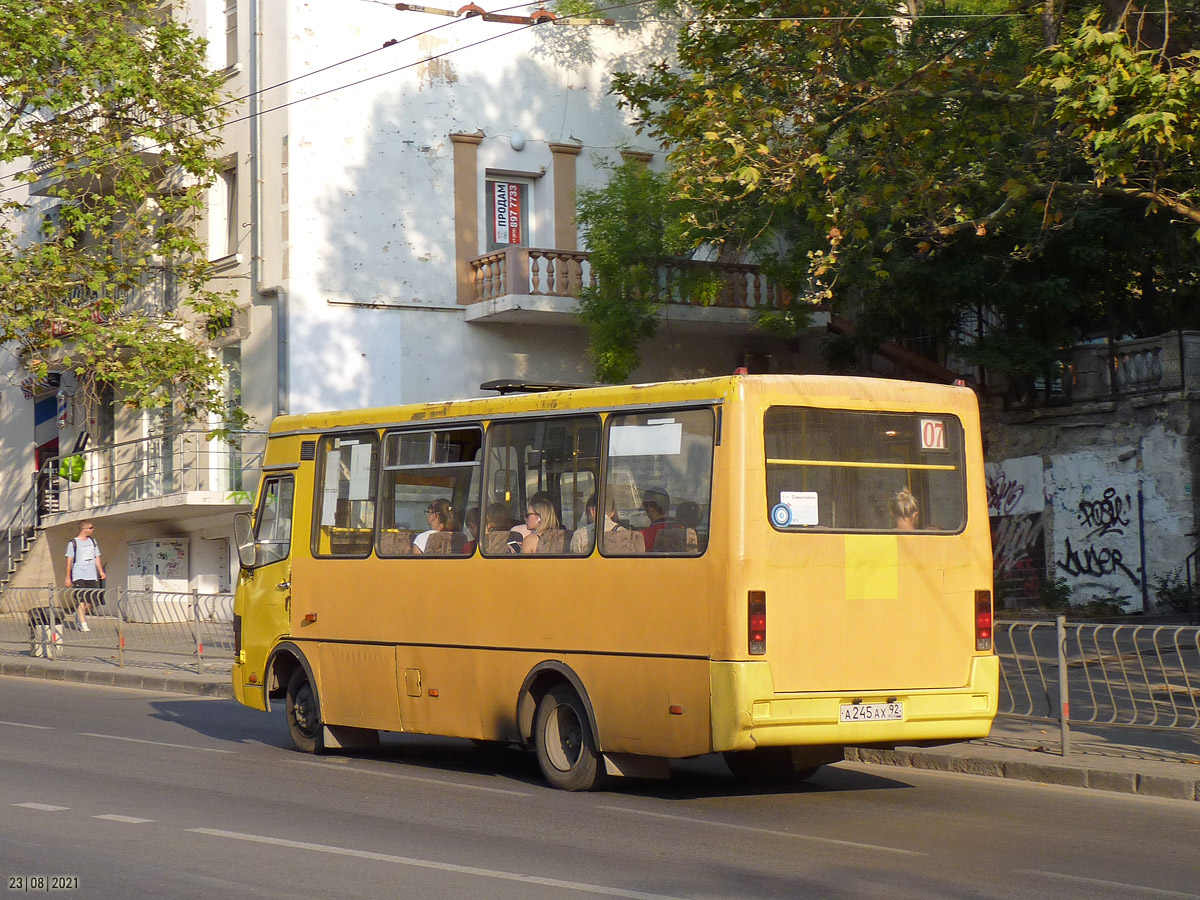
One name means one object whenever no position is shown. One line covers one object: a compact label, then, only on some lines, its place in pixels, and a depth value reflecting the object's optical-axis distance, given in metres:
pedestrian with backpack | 24.73
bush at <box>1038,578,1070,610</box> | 25.02
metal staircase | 35.81
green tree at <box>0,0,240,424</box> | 26.28
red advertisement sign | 29.78
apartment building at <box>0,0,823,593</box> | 27.94
